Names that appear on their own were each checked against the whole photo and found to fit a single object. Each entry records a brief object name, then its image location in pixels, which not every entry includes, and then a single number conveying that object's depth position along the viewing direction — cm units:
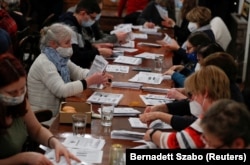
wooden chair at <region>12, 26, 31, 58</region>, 767
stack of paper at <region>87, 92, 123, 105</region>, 503
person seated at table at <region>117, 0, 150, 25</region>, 1148
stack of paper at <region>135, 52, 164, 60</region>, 737
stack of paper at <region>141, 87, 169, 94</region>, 558
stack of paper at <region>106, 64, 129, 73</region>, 640
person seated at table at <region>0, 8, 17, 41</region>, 750
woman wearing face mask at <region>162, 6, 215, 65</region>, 779
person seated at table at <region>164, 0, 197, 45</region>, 967
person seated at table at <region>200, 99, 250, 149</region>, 280
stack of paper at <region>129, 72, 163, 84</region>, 595
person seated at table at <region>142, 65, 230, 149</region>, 371
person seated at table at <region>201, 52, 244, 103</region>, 440
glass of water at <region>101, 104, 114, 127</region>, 441
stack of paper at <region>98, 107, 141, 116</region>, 470
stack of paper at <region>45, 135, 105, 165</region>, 368
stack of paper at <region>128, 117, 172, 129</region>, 439
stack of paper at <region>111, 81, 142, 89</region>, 568
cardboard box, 456
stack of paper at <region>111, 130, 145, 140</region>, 411
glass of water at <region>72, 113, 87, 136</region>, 416
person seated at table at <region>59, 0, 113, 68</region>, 707
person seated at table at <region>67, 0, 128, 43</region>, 814
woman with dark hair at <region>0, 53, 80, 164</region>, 367
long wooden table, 403
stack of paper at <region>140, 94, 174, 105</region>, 513
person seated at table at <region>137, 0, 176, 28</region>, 1043
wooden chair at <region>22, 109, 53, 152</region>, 449
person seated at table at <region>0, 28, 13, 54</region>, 591
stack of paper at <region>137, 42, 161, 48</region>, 836
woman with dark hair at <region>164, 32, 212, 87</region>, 605
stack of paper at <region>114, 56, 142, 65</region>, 692
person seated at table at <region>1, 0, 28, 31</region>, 895
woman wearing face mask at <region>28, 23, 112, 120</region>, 526
